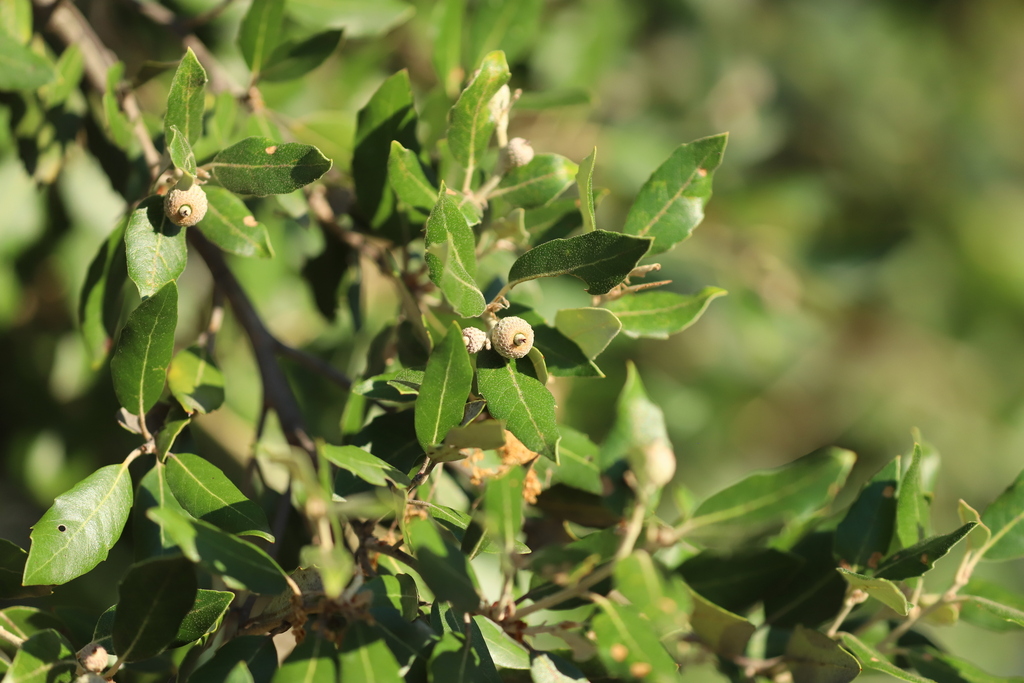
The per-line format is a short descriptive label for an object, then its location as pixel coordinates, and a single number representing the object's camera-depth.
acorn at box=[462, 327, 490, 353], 0.86
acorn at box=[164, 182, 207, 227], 0.86
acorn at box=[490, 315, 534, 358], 0.85
